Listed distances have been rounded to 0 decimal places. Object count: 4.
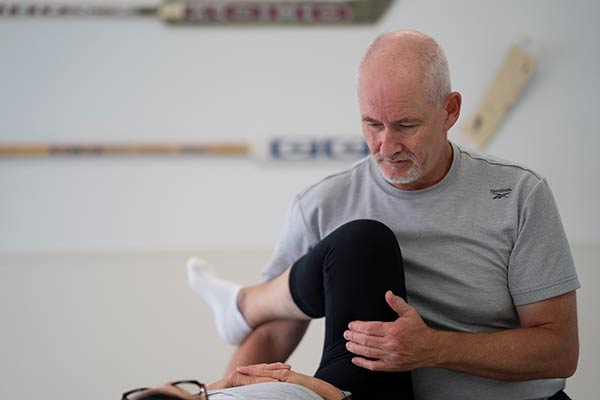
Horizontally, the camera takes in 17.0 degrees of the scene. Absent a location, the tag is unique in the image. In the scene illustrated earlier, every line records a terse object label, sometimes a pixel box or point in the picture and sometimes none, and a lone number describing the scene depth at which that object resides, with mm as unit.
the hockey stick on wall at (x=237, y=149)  4671
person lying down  2877
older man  2907
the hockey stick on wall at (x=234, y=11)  4630
